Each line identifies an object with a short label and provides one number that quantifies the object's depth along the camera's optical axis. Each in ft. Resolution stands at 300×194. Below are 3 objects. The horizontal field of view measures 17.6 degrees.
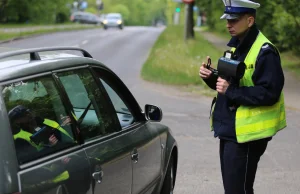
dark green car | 16.69
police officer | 20.71
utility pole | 176.13
